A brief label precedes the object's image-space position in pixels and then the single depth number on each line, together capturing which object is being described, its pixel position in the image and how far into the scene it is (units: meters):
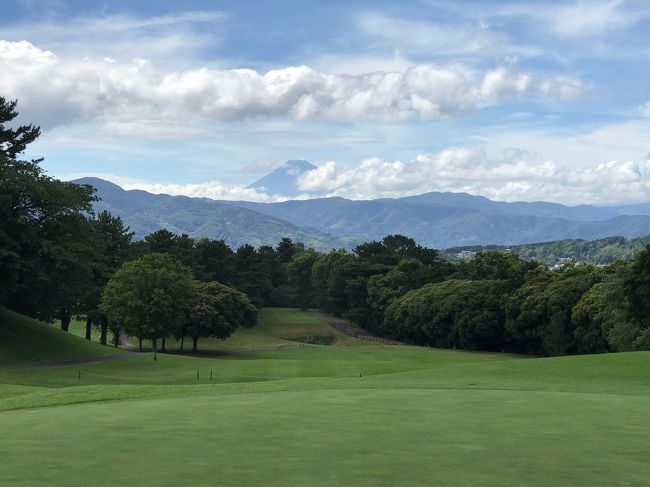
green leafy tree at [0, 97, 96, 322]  45.50
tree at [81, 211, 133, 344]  73.69
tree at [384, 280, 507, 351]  87.50
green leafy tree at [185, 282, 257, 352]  81.50
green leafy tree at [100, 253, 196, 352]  62.38
